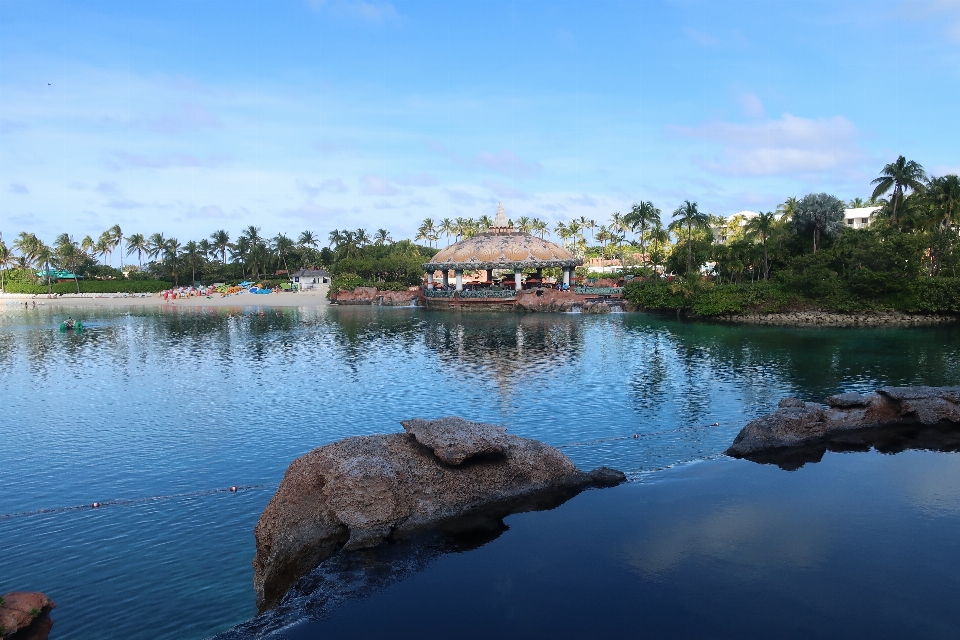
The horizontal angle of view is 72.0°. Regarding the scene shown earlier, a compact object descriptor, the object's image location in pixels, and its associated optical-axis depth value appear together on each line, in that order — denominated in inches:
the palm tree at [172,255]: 5728.3
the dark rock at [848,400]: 962.2
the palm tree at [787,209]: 3249.5
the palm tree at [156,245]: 5855.3
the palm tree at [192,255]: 5718.5
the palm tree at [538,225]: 6077.8
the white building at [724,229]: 4802.7
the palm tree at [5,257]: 5331.7
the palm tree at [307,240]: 6250.0
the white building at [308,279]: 5286.9
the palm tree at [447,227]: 6223.4
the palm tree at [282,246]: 5905.5
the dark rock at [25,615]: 467.2
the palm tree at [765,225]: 2994.6
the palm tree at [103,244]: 5900.6
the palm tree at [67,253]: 5393.7
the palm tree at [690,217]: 3184.1
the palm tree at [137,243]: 6018.7
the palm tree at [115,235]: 5925.2
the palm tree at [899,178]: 2748.5
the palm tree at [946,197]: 2603.3
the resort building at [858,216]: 4596.5
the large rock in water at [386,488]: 555.5
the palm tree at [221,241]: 6008.9
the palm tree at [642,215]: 3660.9
